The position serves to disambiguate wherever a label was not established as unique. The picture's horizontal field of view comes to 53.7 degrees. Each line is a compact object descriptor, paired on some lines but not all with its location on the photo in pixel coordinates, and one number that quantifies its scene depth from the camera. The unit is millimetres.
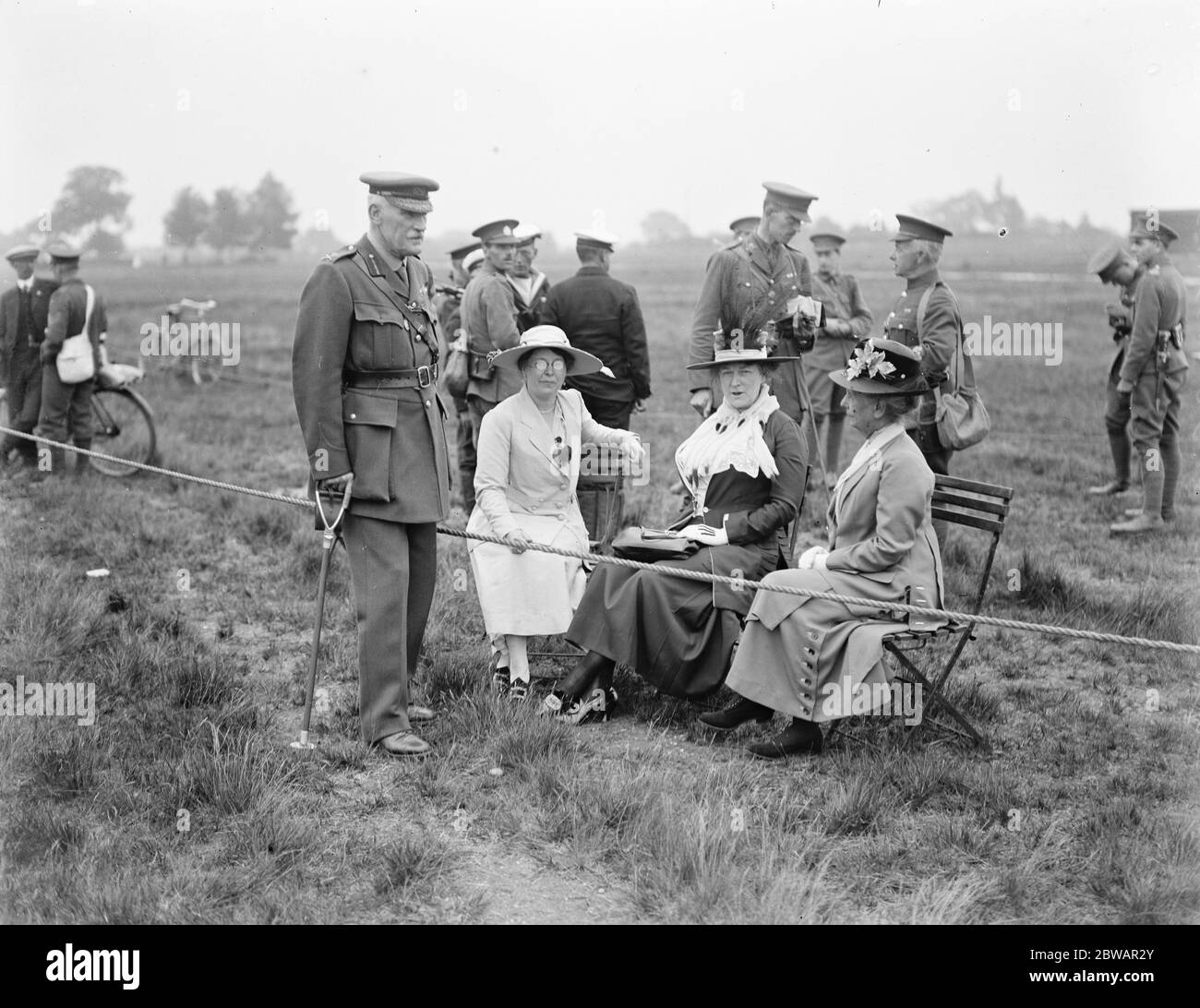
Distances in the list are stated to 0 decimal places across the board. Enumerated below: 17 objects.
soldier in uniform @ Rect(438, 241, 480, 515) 9078
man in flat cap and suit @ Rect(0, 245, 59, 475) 11102
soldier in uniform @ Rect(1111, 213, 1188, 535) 9336
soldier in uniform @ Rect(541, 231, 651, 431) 8203
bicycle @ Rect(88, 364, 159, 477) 11219
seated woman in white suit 5852
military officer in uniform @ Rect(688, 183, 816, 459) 7133
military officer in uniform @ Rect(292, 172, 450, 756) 4953
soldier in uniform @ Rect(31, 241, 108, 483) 10836
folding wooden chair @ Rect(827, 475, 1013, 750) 5086
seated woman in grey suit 4949
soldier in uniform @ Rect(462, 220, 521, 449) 8109
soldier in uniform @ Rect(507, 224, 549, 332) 8508
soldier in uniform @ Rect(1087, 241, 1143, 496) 9922
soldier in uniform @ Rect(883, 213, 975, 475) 6750
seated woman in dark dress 5535
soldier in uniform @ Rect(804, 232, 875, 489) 10516
